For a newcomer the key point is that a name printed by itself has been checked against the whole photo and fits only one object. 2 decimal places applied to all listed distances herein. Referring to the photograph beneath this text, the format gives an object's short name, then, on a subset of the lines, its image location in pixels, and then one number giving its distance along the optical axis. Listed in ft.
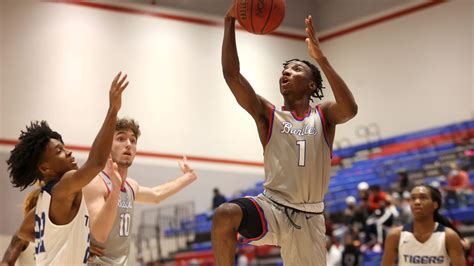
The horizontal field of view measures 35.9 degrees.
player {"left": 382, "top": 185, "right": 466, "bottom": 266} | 23.54
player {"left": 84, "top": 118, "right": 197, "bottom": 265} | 15.85
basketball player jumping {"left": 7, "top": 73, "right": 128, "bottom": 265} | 13.58
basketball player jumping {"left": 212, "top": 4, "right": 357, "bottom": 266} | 15.88
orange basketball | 17.40
